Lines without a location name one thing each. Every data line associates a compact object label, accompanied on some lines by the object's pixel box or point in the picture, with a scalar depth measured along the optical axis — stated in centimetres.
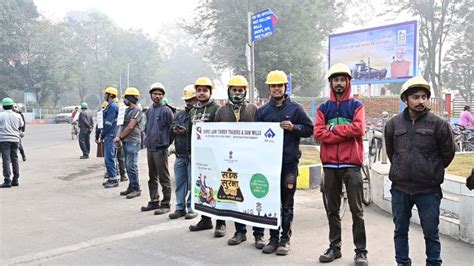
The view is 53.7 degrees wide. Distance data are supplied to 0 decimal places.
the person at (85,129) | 1475
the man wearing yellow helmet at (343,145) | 466
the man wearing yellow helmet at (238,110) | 548
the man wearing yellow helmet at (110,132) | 934
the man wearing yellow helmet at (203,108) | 612
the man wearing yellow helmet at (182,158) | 652
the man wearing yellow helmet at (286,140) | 508
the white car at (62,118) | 4691
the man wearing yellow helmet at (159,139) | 711
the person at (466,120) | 1484
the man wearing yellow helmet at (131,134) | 812
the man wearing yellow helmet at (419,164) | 411
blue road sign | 1138
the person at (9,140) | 945
